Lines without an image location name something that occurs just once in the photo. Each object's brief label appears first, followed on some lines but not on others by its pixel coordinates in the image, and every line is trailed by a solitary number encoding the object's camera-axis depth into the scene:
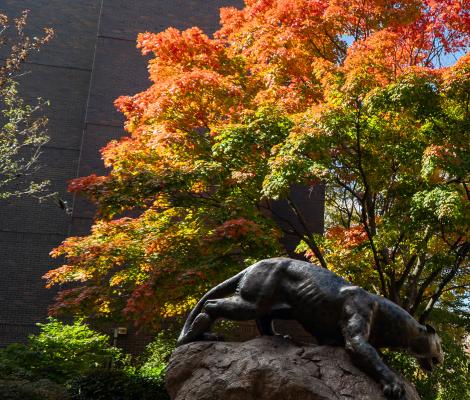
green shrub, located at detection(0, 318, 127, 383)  12.95
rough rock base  5.38
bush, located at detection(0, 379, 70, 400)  10.09
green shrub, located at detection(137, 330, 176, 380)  14.28
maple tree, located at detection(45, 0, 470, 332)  10.79
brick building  20.66
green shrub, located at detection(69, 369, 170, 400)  11.30
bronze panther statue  5.82
